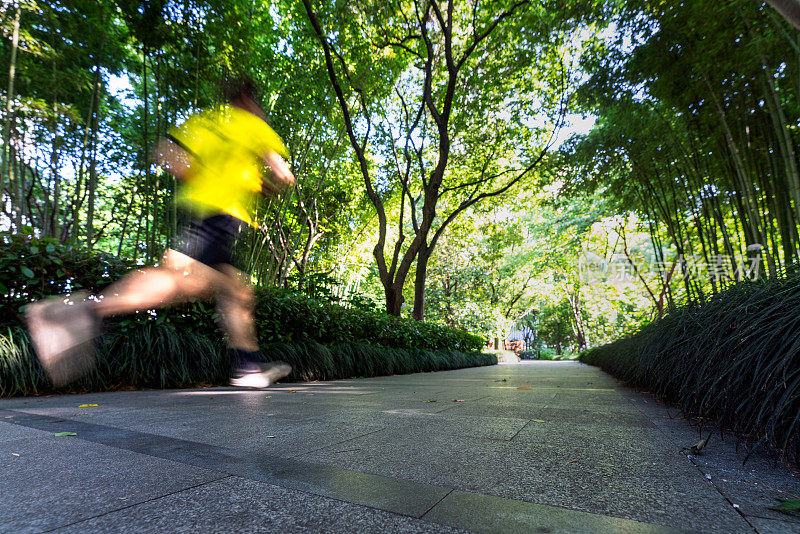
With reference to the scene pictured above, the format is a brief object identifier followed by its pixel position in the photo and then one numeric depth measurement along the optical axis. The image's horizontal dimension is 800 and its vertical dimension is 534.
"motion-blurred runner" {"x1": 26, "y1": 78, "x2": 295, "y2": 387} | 3.00
